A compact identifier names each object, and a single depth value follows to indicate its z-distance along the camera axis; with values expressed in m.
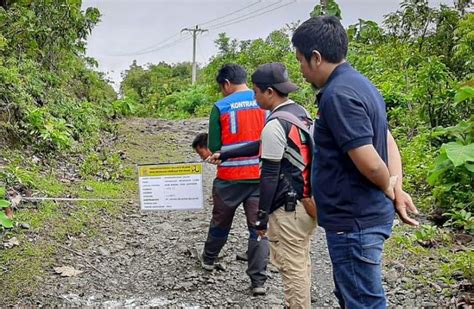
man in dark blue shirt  2.31
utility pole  37.72
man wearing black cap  3.25
